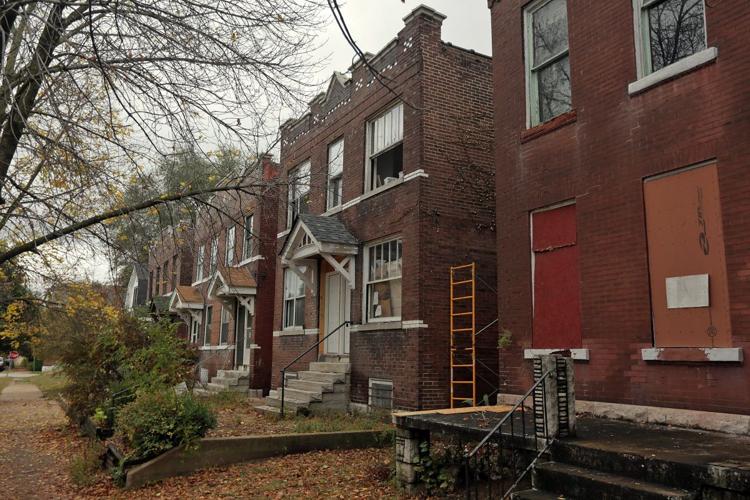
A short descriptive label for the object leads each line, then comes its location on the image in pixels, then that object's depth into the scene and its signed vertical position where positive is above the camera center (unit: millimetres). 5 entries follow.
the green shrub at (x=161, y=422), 9430 -1355
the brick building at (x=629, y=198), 6848 +1820
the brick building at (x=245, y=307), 20609 +1065
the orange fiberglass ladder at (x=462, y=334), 12305 +46
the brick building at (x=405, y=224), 12711 +2540
